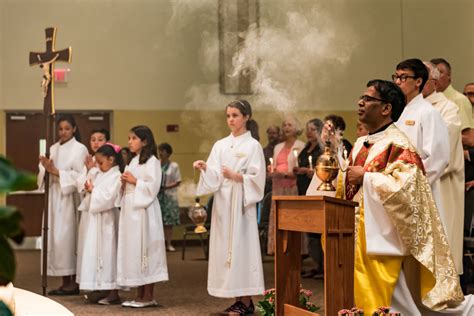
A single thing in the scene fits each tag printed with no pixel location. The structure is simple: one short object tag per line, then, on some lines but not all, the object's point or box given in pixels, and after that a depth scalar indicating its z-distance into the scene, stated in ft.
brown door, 38.14
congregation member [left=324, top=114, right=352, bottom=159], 23.98
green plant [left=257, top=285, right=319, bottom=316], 14.23
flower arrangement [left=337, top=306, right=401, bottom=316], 11.58
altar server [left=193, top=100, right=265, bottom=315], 18.80
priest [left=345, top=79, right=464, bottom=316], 12.39
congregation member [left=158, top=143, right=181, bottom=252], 37.06
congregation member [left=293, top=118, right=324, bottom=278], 26.18
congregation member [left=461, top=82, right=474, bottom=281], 20.95
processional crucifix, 22.65
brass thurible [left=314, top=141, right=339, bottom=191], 12.64
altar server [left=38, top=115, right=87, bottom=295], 23.49
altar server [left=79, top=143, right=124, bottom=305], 21.39
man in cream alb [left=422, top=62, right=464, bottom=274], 18.15
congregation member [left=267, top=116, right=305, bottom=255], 28.60
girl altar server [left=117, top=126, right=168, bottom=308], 20.72
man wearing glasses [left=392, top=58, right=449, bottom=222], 15.71
